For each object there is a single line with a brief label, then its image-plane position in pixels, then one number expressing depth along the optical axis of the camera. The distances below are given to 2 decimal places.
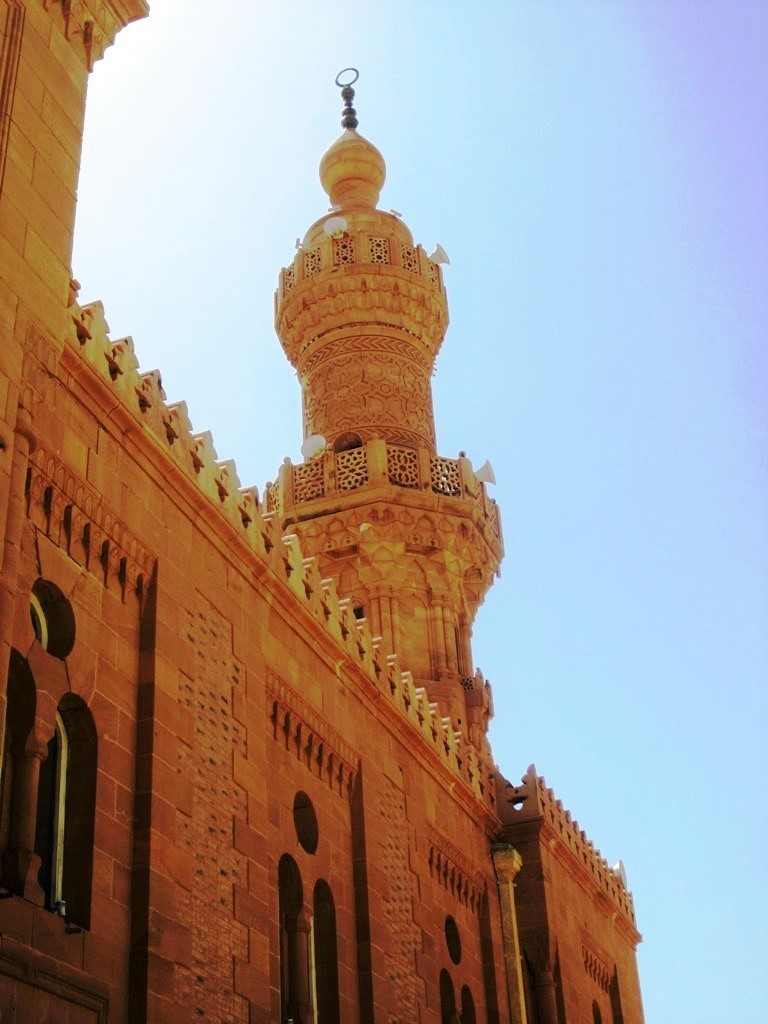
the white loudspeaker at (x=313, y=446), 25.31
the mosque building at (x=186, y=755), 9.69
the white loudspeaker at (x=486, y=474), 26.50
